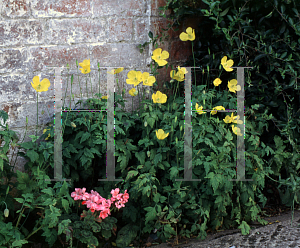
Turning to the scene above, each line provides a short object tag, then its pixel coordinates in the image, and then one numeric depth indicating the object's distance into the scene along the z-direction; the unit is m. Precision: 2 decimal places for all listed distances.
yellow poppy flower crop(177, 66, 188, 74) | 2.21
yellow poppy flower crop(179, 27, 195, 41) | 2.31
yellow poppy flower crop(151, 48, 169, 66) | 2.19
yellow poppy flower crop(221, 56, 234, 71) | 2.22
